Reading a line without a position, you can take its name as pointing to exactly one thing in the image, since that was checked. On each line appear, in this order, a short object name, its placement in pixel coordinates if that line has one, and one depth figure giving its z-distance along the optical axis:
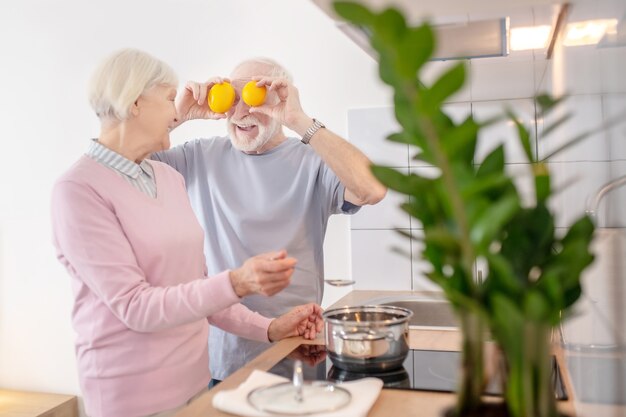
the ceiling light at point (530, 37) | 1.42
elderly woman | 1.23
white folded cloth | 0.91
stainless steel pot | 1.16
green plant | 0.49
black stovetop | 1.12
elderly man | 1.81
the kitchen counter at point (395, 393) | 0.99
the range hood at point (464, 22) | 1.22
